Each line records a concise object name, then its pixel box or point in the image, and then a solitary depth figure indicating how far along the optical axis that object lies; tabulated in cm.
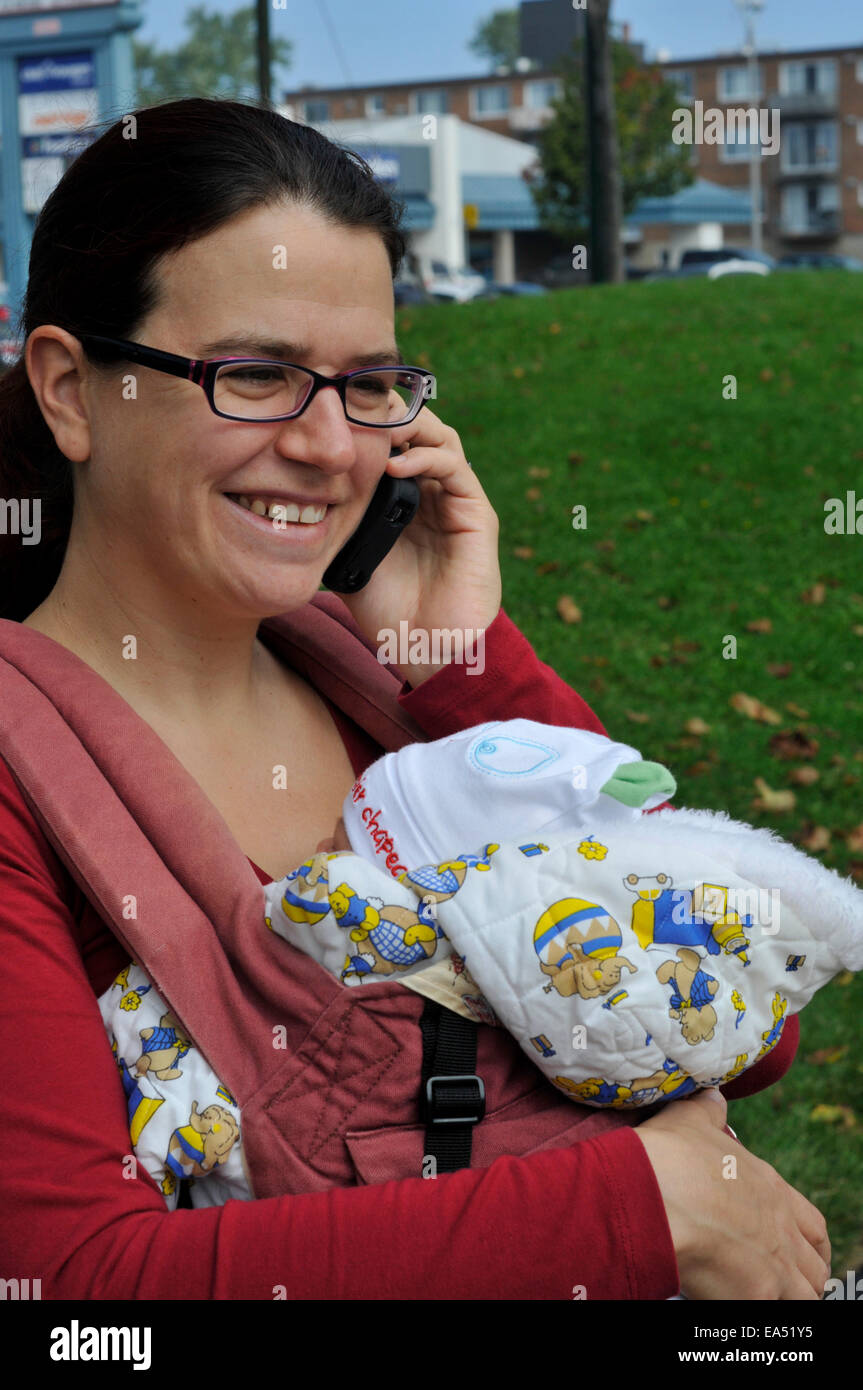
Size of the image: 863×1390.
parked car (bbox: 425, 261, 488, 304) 3299
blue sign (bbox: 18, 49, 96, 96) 1495
